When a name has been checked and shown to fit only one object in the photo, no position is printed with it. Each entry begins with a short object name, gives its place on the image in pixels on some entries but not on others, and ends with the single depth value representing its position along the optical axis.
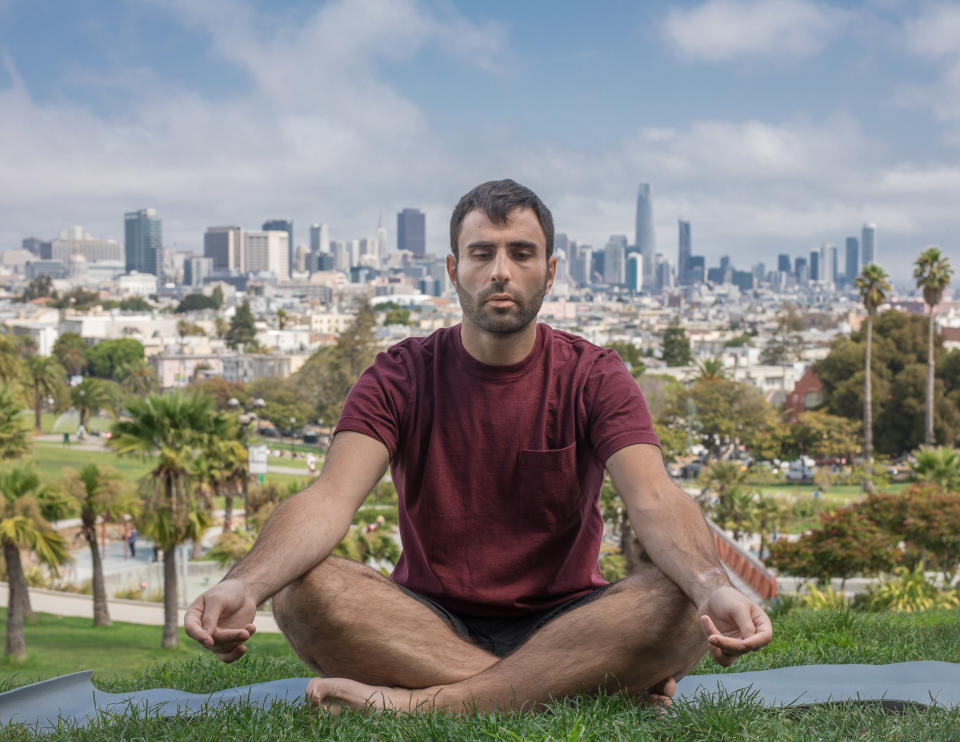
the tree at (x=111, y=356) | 70.12
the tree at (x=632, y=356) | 63.30
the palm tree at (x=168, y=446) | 12.91
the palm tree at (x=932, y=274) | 31.66
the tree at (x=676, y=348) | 77.00
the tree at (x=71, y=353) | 69.38
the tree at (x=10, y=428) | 14.80
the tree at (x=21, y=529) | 12.77
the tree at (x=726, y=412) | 39.91
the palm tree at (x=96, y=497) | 14.70
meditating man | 2.17
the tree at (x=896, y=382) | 37.81
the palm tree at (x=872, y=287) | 32.94
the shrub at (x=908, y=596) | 8.98
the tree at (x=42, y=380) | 43.78
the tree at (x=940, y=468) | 16.73
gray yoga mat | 2.33
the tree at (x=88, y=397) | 47.19
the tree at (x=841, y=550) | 12.88
